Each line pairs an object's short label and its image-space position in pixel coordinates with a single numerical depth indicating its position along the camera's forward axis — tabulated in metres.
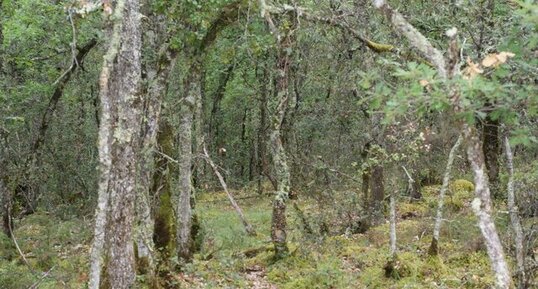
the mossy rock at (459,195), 16.30
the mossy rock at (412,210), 17.12
